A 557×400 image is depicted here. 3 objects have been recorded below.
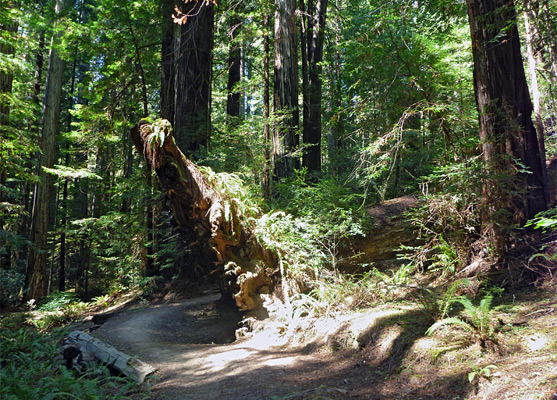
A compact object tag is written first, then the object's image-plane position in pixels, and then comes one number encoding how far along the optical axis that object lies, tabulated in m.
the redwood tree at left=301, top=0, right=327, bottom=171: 14.89
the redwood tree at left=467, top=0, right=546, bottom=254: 5.35
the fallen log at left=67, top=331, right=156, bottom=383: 4.95
